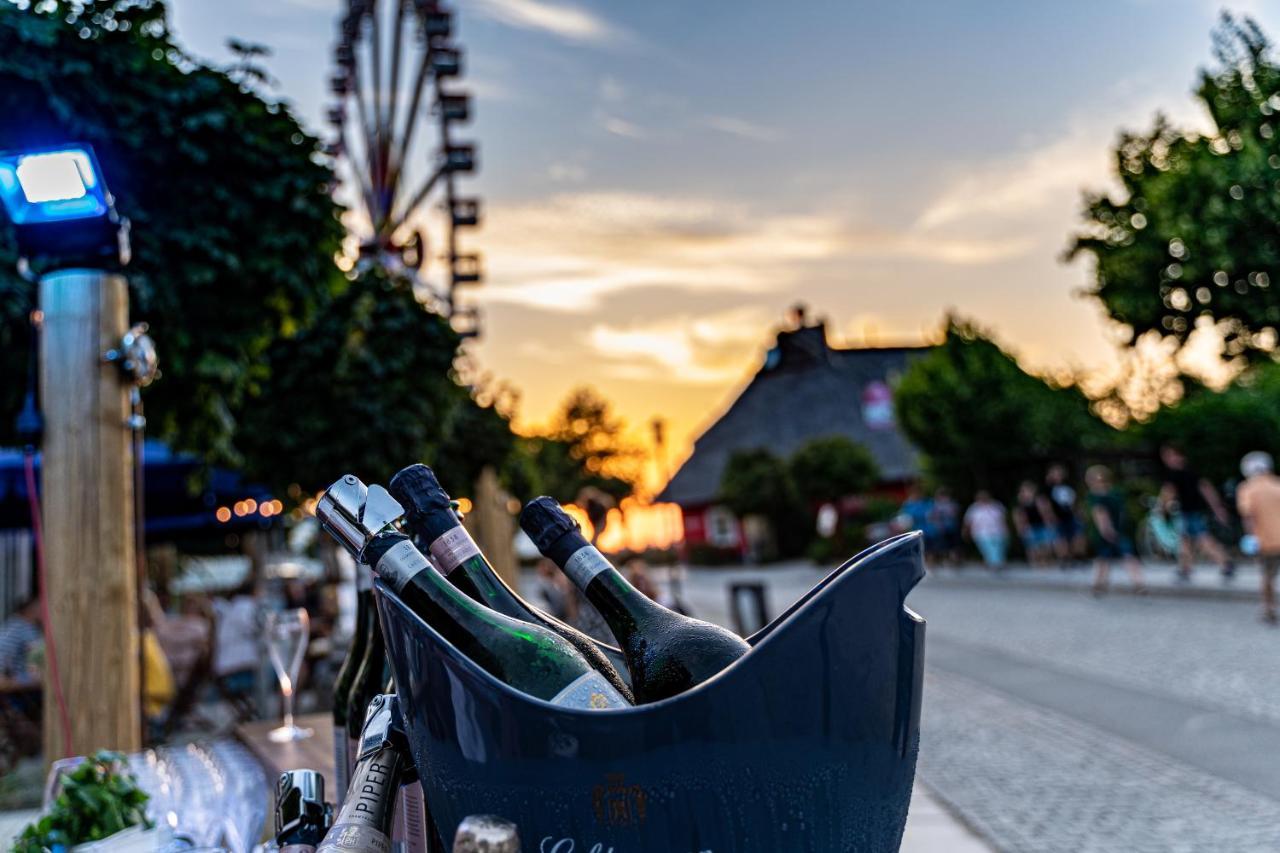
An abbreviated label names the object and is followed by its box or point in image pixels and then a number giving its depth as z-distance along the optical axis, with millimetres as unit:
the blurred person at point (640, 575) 6996
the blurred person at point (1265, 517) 8852
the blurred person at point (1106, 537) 12227
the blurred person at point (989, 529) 18188
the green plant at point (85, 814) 945
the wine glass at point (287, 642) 2559
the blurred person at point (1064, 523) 15828
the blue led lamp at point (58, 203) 2344
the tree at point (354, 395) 6879
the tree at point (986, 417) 20375
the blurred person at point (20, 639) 6145
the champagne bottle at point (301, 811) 743
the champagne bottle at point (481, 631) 634
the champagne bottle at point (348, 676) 1108
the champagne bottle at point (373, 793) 639
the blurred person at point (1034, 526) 17422
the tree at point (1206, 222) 6379
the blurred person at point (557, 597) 7812
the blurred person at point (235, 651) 6906
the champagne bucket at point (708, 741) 560
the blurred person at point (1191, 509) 12930
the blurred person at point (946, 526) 20359
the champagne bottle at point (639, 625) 701
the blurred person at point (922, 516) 20125
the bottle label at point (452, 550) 743
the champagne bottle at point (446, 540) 739
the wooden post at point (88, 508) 2803
